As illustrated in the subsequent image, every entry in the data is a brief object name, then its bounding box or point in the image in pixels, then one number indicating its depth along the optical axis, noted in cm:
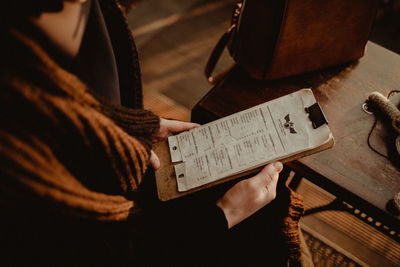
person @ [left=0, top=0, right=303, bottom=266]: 35
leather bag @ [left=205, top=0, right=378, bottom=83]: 59
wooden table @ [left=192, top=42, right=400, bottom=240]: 55
